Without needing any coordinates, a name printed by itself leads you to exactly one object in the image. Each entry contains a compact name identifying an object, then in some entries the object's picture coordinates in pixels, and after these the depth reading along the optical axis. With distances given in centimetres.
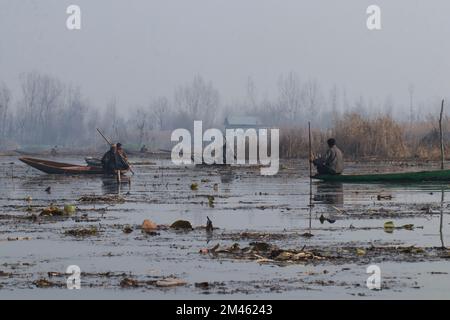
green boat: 3522
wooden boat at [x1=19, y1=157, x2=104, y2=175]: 4662
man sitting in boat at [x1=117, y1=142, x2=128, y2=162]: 4039
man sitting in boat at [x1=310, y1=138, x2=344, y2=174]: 3575
